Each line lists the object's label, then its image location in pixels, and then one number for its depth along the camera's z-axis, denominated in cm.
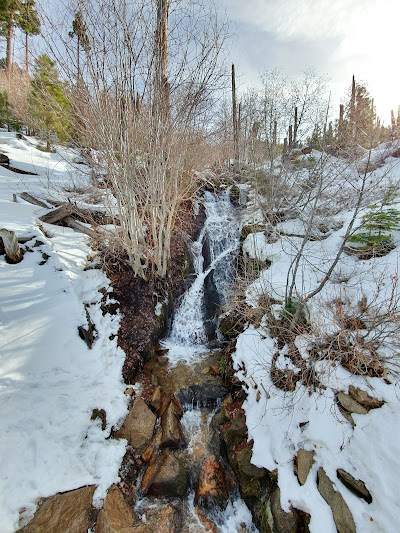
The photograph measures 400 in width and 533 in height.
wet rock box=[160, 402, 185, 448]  356
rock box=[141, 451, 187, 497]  311
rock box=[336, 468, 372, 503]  233
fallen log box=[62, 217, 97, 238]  630
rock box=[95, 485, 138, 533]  259
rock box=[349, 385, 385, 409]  275
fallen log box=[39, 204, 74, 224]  624
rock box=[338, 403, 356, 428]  273
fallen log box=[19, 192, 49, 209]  676
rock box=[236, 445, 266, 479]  303
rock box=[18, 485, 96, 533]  245
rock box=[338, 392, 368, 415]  277
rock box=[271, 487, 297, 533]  249
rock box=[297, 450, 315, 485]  268
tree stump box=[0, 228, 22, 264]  464
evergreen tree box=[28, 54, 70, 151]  891
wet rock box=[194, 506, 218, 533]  285
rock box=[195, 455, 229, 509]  306
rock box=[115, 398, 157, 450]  348
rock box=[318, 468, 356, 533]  227
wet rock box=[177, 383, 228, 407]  426
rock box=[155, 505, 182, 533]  278
